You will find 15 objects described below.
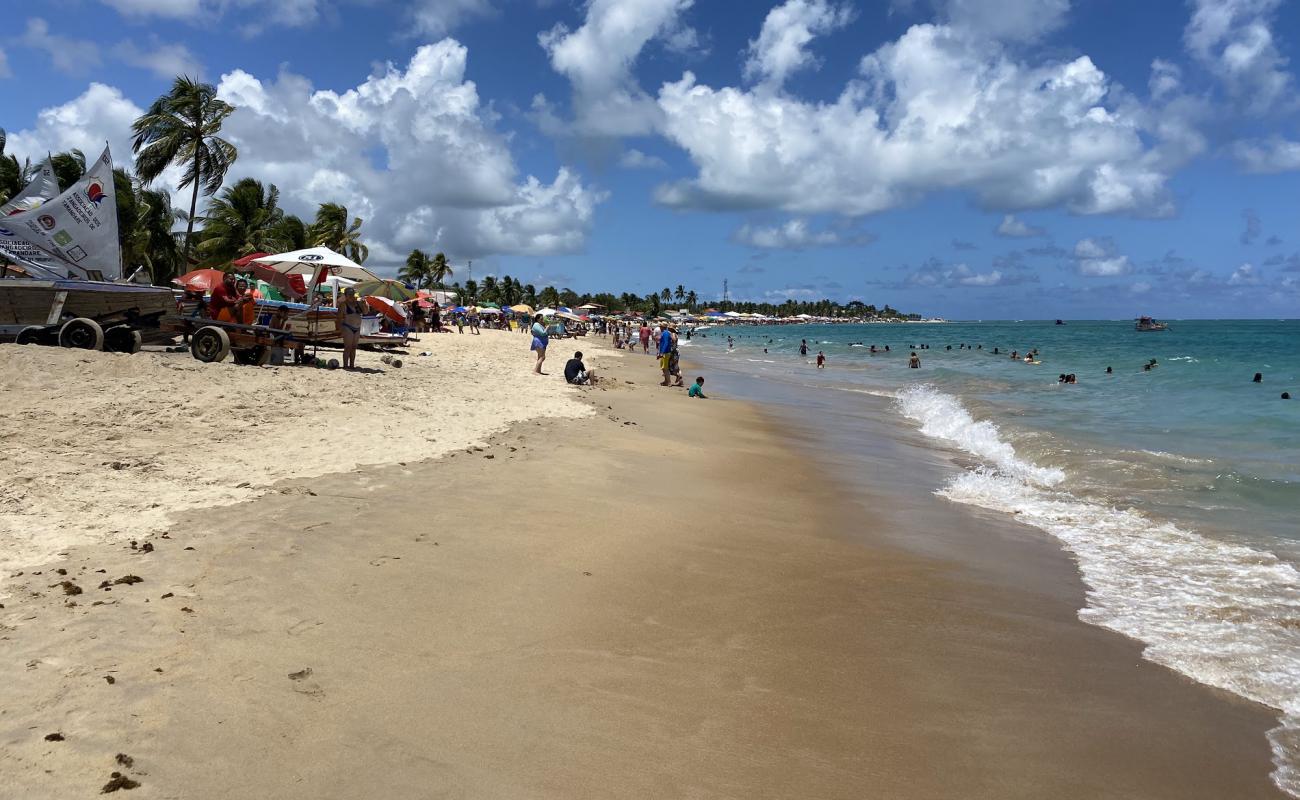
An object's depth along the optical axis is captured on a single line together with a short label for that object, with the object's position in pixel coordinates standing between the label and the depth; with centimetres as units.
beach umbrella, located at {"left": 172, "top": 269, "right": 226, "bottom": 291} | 1964
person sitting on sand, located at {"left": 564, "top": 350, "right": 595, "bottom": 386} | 1878
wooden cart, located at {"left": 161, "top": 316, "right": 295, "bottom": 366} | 1238
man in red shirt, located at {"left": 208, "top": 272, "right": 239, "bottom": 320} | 1302
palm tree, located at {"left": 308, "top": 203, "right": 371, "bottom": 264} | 5147
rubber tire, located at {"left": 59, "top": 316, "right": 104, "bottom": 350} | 1131
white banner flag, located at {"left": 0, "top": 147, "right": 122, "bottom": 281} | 1166
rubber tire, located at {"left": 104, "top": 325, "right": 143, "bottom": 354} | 1180
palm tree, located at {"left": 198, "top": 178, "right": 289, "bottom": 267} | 3881
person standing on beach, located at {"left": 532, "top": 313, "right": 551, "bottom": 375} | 1973
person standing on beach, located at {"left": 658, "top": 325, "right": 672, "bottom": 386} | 2114
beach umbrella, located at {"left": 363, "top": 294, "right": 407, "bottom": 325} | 2567
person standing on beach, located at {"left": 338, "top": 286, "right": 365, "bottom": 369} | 1448
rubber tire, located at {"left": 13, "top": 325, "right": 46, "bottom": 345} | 1127
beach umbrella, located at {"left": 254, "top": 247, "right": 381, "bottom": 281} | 1627
